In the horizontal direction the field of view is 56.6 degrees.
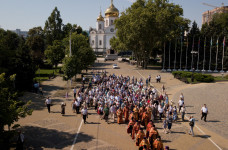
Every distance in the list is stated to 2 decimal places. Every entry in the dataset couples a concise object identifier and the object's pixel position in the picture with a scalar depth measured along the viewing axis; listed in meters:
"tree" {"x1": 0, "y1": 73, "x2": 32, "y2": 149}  9.56
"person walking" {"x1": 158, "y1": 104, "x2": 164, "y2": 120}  16.44
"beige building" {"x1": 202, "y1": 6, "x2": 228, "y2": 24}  126.40
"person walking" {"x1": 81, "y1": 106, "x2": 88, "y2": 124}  15.25
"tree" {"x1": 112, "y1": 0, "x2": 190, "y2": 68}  45.19
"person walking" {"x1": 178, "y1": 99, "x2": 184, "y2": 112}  18.48
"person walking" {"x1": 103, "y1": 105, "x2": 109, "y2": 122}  15.70
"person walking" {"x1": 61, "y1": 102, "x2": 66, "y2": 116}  17.19
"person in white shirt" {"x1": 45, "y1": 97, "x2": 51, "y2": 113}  17.95
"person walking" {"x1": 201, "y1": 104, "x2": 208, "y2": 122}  16.24
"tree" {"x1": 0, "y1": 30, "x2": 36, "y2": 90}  24.19
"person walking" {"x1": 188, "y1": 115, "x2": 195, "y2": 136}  13.38
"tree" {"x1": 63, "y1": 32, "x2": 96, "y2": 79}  28.34
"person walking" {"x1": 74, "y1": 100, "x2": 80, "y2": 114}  17.73
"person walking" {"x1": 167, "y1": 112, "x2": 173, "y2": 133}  13.79
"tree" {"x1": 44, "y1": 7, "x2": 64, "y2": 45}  59.55
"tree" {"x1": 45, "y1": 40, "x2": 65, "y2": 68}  47.48
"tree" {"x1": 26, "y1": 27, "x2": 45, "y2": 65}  46.75
